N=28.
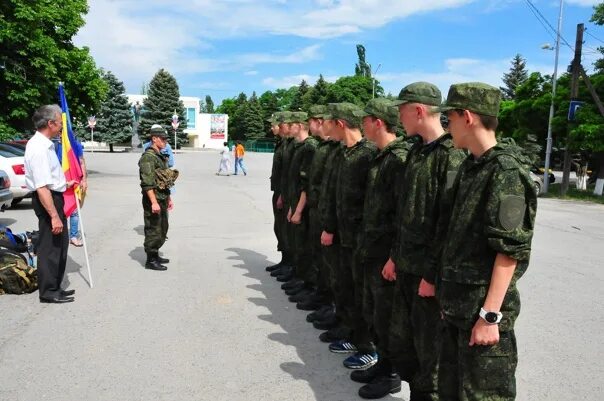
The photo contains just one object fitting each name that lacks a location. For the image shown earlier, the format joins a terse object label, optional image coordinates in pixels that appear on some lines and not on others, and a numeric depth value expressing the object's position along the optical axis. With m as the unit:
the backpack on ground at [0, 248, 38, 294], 6.05
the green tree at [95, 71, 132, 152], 59.97
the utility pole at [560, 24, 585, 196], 21.19
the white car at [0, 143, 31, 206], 12.45
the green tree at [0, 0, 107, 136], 19.75
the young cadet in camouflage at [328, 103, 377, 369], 4.35
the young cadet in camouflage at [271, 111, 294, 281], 7.20
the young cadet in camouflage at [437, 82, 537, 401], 2.43
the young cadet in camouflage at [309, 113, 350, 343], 4.78
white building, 86.88
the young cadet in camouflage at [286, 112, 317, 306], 6.23
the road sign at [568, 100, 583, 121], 21.11
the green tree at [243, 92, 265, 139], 86.88
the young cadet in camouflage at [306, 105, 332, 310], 5.59
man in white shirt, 5.62
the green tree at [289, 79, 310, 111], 81.31
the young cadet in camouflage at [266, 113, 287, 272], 7.63
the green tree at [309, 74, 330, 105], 77.94
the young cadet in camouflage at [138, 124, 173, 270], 7.32
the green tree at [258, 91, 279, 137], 88.53
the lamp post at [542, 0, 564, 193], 22.84
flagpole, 6.41
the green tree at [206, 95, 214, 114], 155.00
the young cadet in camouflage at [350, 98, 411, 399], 3.74
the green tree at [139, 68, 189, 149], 66.12
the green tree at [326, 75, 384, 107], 76.63
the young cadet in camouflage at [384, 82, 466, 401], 3.12
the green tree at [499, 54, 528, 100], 78.19
